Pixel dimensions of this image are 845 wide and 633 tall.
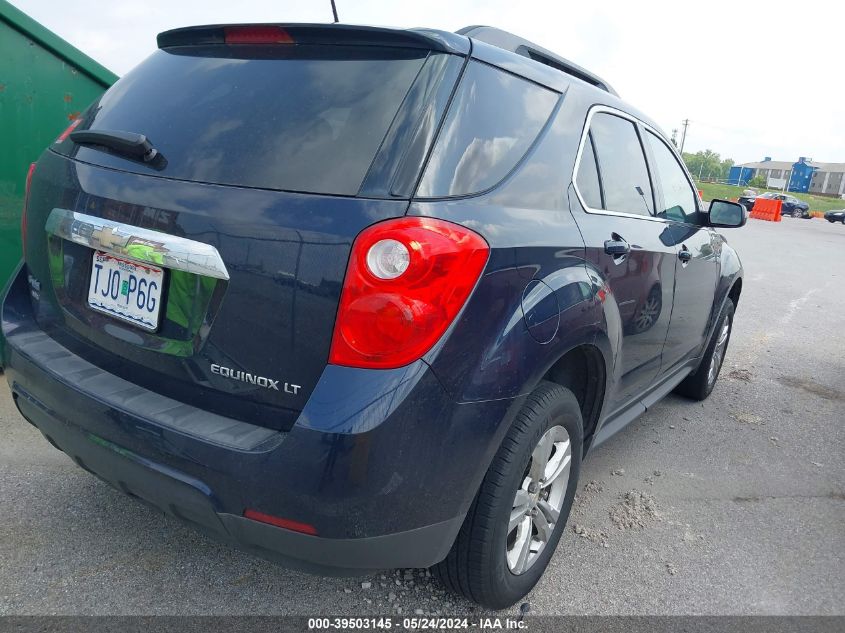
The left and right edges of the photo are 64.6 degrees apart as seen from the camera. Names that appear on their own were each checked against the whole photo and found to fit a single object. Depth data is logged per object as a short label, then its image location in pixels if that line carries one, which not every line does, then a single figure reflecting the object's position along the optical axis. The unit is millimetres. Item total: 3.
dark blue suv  1622
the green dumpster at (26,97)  3656
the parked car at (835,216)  37406
